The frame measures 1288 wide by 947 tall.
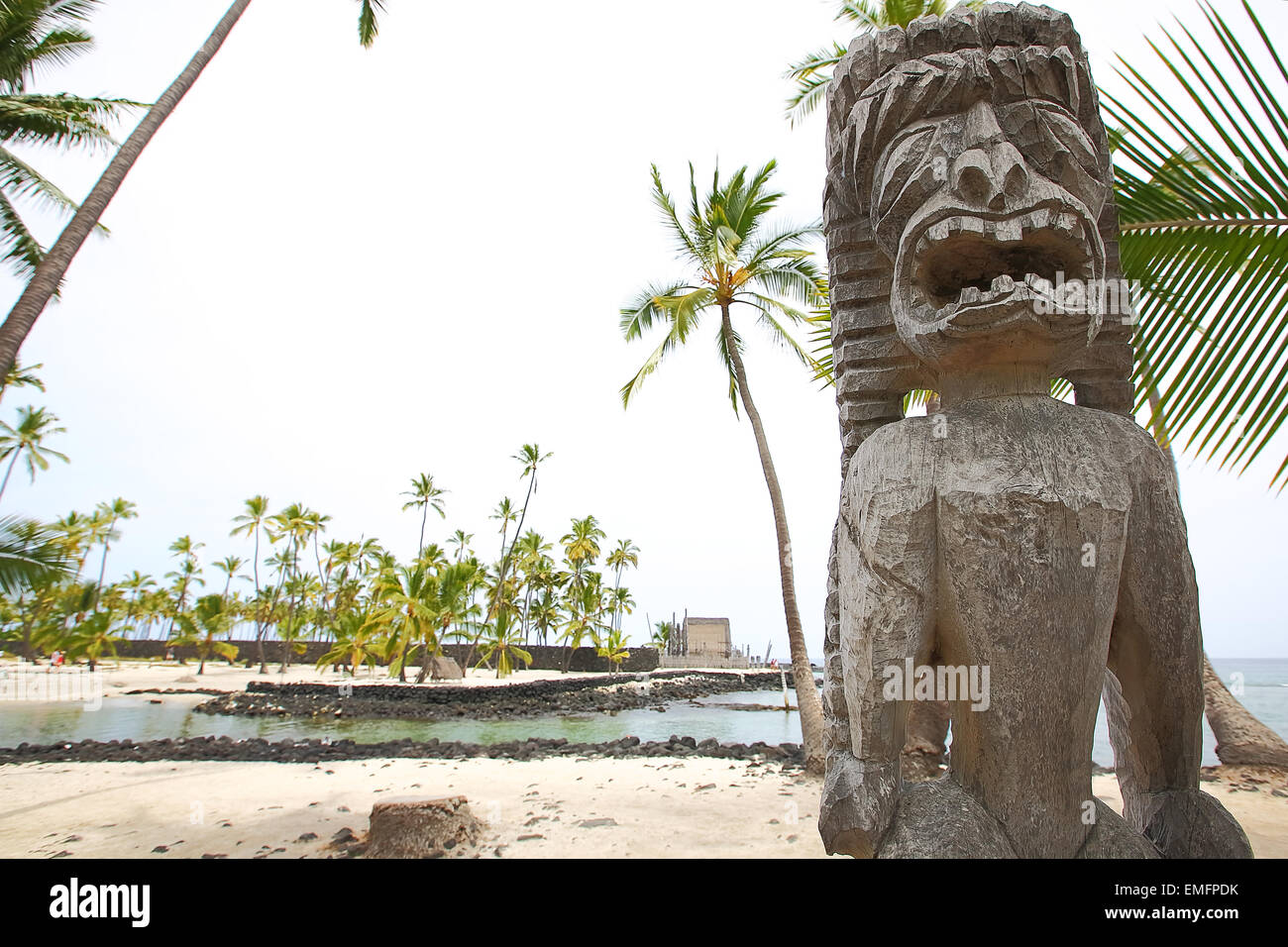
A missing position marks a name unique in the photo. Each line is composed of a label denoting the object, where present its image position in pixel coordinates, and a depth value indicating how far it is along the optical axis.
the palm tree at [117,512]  37.97
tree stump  5.59
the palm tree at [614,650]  35.12
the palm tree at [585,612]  35.41
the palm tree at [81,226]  6.73
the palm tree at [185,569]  47.47
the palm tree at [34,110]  9.27
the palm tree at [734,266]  12.30
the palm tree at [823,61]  11.55
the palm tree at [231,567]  47.88
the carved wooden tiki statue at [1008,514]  1.94
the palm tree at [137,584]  42.94
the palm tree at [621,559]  46.81
